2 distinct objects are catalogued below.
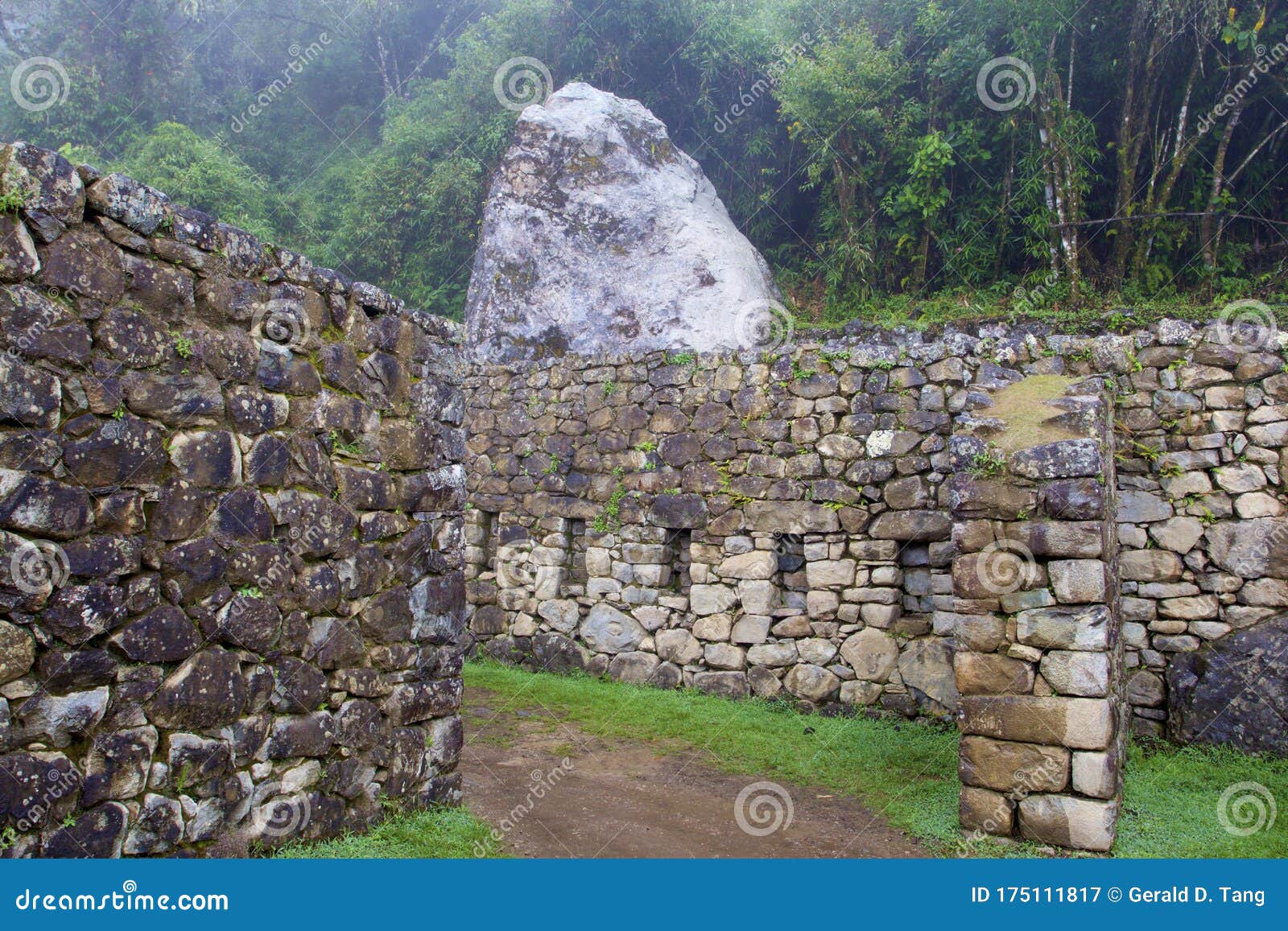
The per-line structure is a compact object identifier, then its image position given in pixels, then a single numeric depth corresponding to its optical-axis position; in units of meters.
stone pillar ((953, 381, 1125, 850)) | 4.47
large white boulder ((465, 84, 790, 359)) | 13.20
